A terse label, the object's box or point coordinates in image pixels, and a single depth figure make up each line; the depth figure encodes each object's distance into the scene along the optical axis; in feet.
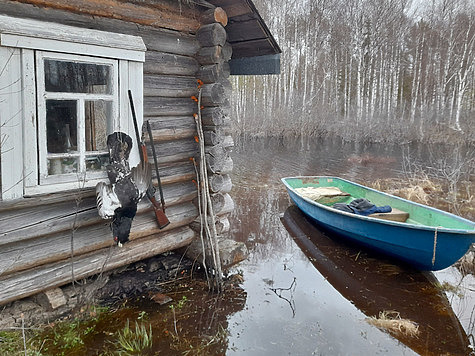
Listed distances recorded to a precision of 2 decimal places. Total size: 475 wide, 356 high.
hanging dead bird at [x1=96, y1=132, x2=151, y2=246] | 12.39
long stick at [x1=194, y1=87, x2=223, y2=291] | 15.70
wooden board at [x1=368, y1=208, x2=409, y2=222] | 22.44
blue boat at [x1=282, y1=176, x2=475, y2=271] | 16.78
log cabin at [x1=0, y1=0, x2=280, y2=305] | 10.85
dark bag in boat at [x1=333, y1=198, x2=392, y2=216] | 22.72
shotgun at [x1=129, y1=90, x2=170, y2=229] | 13.39
